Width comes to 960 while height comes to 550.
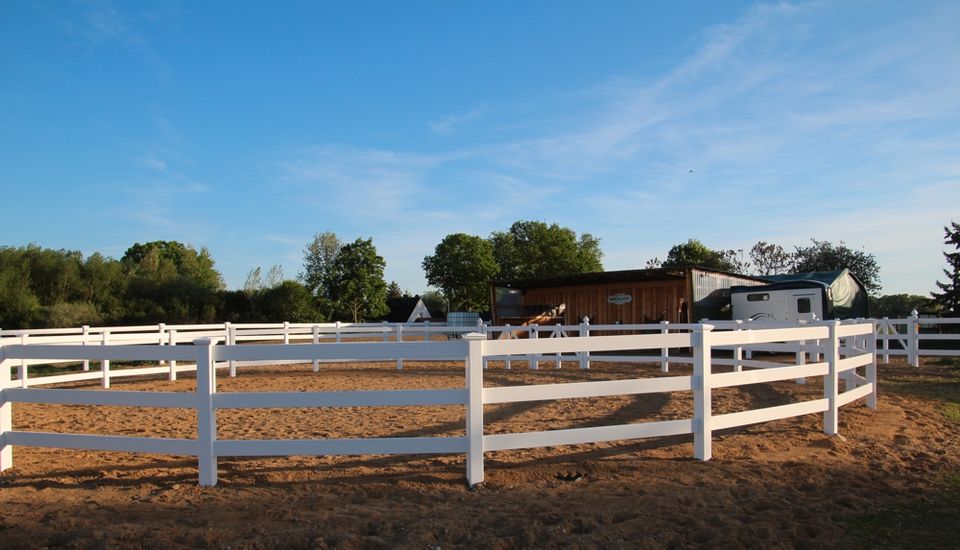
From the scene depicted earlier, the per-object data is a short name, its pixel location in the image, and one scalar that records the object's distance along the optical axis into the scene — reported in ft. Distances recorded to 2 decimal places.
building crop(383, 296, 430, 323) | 203.51
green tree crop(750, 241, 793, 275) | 196.54
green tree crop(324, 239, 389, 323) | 159.74
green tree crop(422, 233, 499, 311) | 204.23
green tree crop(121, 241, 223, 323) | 133.80
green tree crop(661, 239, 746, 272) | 200.44
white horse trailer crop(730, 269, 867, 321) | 68.51
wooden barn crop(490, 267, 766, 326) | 71.67
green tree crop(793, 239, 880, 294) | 175.11
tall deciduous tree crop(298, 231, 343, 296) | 219.41
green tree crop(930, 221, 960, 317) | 103.30
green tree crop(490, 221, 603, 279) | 203.00
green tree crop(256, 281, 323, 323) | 140.05
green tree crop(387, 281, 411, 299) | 271.98
